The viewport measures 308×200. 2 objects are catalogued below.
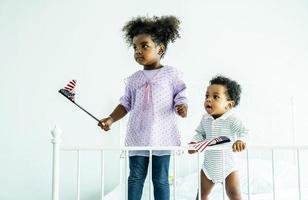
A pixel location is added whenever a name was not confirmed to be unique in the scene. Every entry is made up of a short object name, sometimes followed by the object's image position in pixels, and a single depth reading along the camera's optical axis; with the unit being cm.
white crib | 117
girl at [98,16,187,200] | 139
